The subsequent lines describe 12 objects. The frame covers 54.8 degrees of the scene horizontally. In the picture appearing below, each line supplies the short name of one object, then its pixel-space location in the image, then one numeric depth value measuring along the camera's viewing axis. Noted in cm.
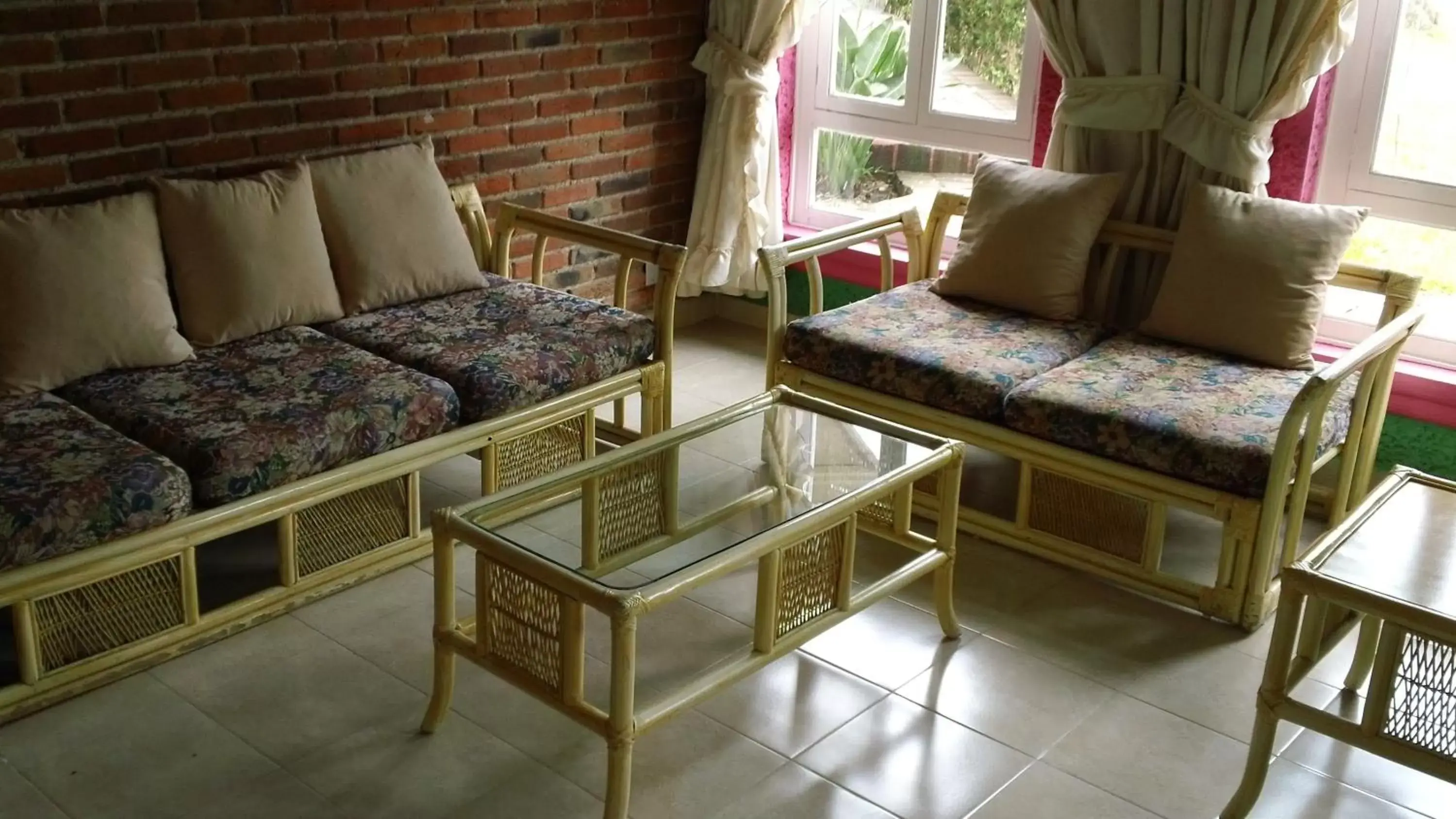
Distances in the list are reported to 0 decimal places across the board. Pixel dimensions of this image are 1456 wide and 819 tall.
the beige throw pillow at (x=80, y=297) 291
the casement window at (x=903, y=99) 434
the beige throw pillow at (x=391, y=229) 351
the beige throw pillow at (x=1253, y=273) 334
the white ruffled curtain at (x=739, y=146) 446
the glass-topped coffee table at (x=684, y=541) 226
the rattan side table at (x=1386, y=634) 220
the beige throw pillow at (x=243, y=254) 321
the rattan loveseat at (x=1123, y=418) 296
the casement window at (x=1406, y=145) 356
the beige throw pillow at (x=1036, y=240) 367
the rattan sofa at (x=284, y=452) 254
